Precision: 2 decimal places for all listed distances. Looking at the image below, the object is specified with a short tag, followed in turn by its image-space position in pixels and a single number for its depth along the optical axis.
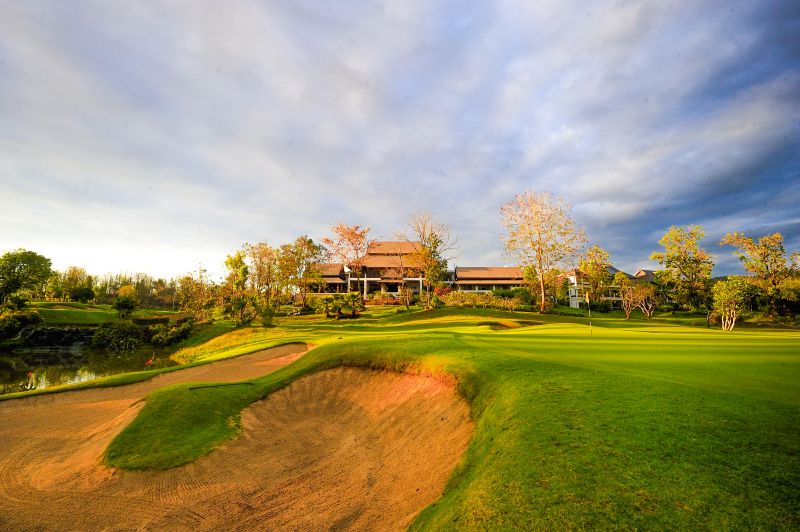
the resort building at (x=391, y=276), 81.56
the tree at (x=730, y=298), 38.59
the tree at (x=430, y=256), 56.53
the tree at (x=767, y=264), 51.62
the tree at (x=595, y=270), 65.38
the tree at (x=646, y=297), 56.03
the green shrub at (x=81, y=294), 72.28
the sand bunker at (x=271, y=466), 7.92
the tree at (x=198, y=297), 54.32
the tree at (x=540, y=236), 54.03
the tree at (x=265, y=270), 61.54
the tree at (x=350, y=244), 72.31
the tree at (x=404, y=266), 58.88
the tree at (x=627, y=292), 57.76
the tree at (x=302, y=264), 64.88
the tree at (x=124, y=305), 51.78
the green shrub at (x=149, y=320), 49.59
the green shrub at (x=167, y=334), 42.94
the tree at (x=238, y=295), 46.28
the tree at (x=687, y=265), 54.97
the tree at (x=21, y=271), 51.72
